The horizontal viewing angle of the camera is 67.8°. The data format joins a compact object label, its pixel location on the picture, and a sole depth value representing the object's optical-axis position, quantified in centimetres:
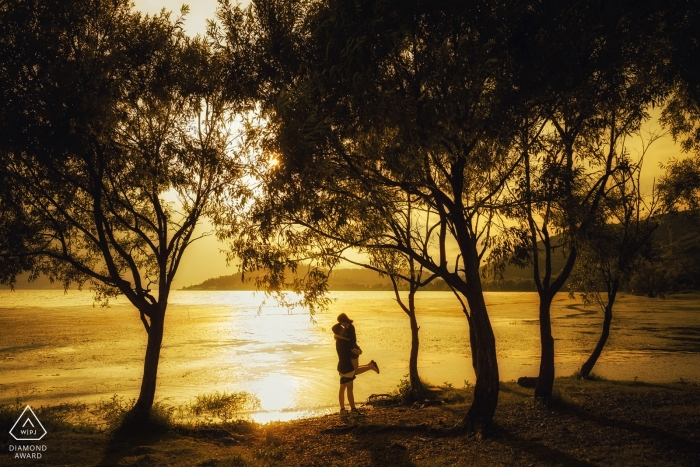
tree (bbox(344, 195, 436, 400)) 1716
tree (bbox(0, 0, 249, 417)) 1204
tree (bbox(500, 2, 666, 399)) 1030
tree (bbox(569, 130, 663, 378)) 1653
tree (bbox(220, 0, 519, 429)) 995
